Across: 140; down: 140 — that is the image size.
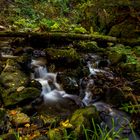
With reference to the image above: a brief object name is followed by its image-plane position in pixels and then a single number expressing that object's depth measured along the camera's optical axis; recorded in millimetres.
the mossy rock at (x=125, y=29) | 5602
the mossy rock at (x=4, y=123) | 2484
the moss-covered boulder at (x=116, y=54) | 4434
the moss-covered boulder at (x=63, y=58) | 4107
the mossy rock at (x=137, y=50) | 4910
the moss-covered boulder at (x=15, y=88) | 2999
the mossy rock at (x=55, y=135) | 2165
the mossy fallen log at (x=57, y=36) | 4584
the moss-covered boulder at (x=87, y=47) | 5026
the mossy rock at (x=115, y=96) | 3274
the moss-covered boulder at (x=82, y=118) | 2376
